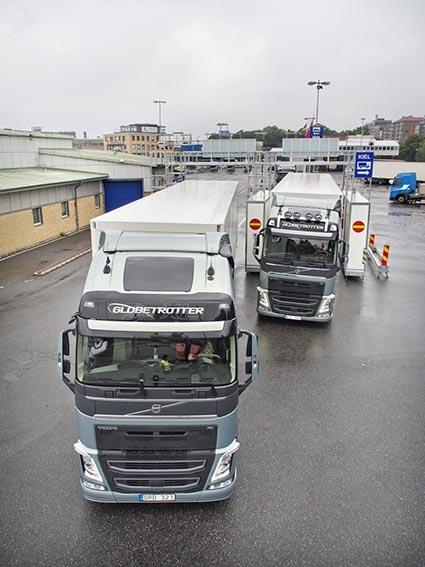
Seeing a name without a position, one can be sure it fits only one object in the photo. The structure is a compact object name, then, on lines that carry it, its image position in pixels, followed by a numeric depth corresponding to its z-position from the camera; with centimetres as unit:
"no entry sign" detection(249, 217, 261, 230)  1773
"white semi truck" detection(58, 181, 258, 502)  532
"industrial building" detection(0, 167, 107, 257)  2081
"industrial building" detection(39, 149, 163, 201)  3020
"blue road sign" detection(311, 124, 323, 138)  2933
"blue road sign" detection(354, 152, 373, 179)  1919
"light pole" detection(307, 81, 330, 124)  3384
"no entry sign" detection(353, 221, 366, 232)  1661
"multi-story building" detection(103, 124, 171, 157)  11582
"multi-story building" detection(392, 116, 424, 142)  19312
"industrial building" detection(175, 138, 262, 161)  2334
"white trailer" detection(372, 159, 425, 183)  5638
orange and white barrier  1795
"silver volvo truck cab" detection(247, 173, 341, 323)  1205
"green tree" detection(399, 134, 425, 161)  9062
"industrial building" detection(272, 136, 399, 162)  2177
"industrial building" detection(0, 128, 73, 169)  2636
